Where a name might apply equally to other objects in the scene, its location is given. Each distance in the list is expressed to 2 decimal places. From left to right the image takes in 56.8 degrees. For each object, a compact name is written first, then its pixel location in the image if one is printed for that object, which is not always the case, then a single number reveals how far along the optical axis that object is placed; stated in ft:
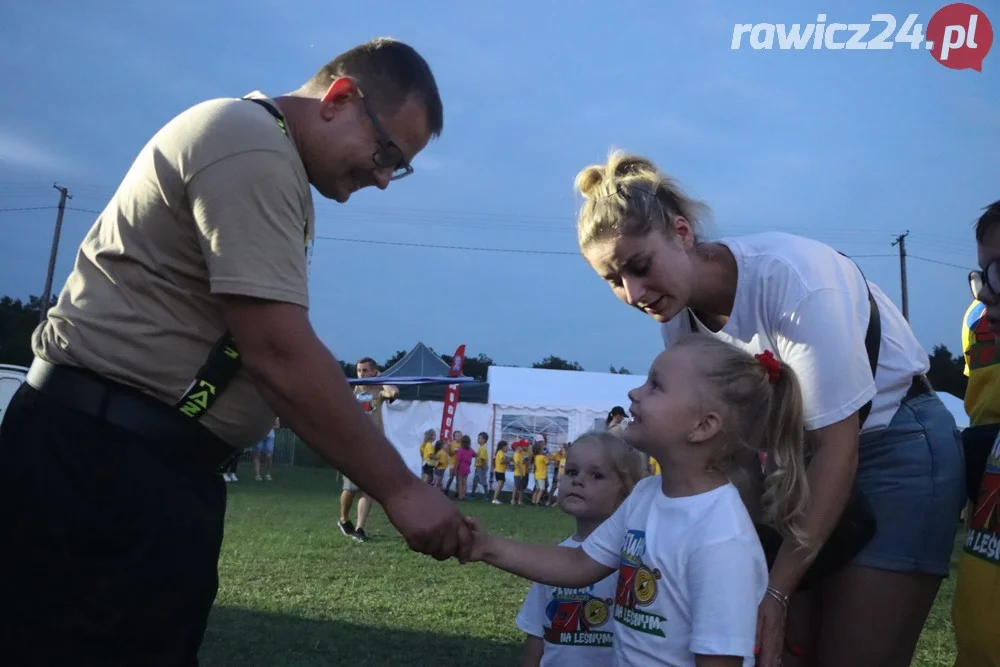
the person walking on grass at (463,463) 76.69
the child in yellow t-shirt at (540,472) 75.72
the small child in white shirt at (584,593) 10.66
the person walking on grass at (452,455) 77.61
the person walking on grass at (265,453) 81.46
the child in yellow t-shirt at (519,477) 76.64
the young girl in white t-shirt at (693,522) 7.37
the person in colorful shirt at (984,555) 8.99
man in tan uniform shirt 6.72
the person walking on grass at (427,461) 75.46
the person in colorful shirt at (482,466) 79.22
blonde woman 8.02
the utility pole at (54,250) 129.70
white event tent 81.71
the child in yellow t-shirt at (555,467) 77.05
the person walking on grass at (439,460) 75.73
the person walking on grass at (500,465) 76.18
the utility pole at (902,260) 130.41
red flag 80.33
